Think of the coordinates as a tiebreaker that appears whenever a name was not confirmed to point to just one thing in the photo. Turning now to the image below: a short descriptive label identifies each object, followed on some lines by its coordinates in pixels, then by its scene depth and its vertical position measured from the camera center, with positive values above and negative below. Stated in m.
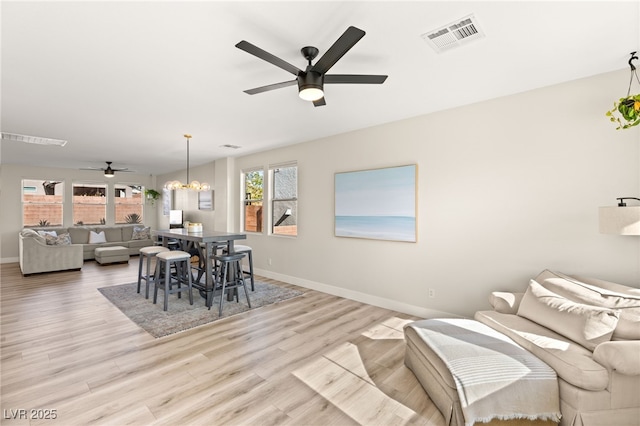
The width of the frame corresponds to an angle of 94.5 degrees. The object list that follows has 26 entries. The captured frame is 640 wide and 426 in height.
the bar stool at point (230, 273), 3.95 -0.90
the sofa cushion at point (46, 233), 6.66 -0.44
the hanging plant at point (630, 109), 2.19 +0.79
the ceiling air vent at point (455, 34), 1.94 +1.25
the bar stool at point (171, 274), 3.99 -0.89
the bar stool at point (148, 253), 4.52 -0.63
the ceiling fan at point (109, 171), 7.31 +1.08
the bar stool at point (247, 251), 4.73 -0.60
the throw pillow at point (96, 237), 8.08 -0.65
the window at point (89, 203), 8.65 +0.32
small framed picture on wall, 7.41 +0.35
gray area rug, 3.45 -1.28
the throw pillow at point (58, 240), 6.50 -0.58
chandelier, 5.01 +0.47
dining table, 4.05 -0.42
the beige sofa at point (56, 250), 5.98 -0.81
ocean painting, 3.83 +0.13
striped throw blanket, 1.75 -1.03
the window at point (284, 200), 5.50 +0.27
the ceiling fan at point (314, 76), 1.84 +0.99
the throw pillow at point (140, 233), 8.73 -0.58
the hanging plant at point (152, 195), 9.41 +0.61
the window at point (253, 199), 6.24 +0.31
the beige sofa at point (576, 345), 1.70 -0.88
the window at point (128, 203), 9.39 +0.36
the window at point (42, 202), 7.89 +0.33
